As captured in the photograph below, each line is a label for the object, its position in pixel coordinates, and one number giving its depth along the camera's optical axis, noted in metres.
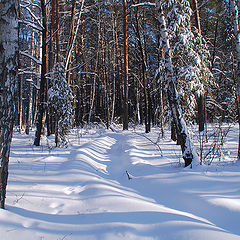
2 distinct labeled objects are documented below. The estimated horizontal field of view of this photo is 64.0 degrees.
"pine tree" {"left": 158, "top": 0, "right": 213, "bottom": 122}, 6.53
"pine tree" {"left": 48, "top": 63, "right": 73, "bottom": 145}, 7.65
